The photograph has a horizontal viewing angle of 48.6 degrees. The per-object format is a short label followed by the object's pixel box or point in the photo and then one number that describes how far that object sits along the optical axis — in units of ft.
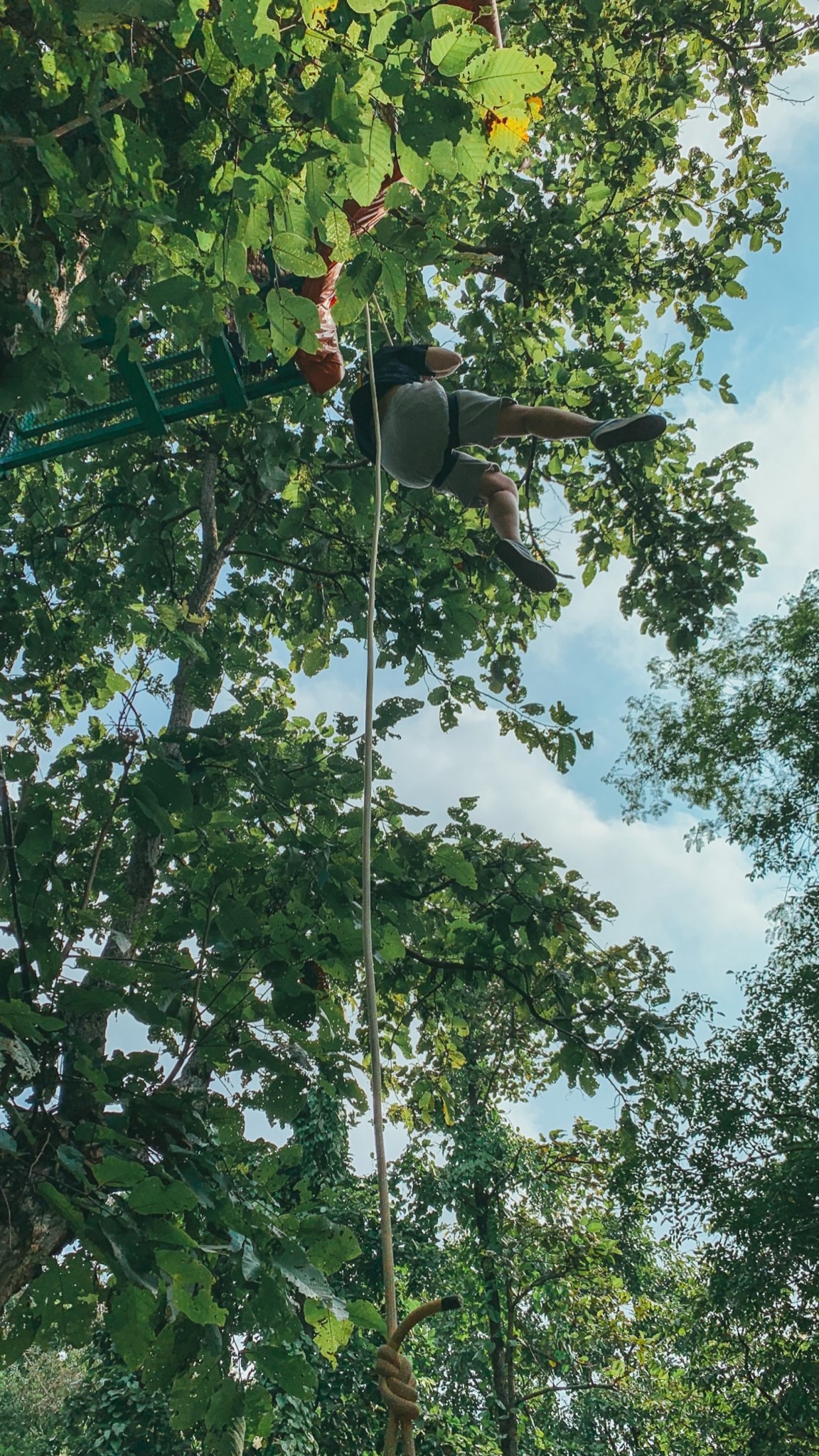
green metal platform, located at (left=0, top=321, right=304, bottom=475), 9.73
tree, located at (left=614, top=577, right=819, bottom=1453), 26.48
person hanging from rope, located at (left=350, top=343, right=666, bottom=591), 13.17
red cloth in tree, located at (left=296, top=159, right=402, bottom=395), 9.98
